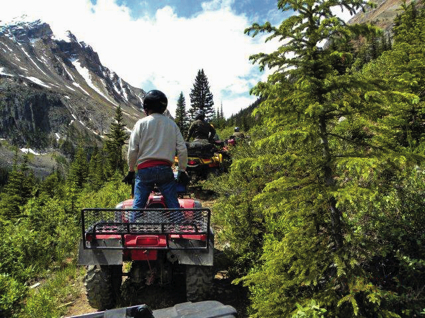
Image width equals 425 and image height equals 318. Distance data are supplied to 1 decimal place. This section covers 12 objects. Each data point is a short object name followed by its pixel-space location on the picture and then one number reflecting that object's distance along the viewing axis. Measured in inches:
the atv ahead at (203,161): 422.3
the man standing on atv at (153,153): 182.9
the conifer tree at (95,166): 1379.2
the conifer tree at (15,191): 1090.1
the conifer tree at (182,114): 2105.1
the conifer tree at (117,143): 1341.0
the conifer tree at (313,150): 115.3
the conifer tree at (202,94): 2559.1
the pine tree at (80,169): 1470.2
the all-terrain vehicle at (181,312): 82.1
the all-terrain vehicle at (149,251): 157.5
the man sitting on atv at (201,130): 443.8
